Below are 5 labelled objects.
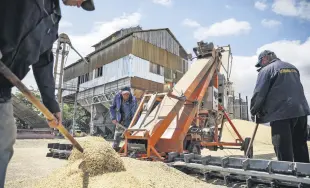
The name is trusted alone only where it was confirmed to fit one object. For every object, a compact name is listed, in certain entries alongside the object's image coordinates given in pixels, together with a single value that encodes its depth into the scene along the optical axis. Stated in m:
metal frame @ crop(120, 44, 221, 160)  4.87
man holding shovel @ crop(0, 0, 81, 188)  1.46
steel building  21.55
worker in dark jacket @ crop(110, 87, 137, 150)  6.51
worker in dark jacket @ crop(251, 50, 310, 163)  3.61
